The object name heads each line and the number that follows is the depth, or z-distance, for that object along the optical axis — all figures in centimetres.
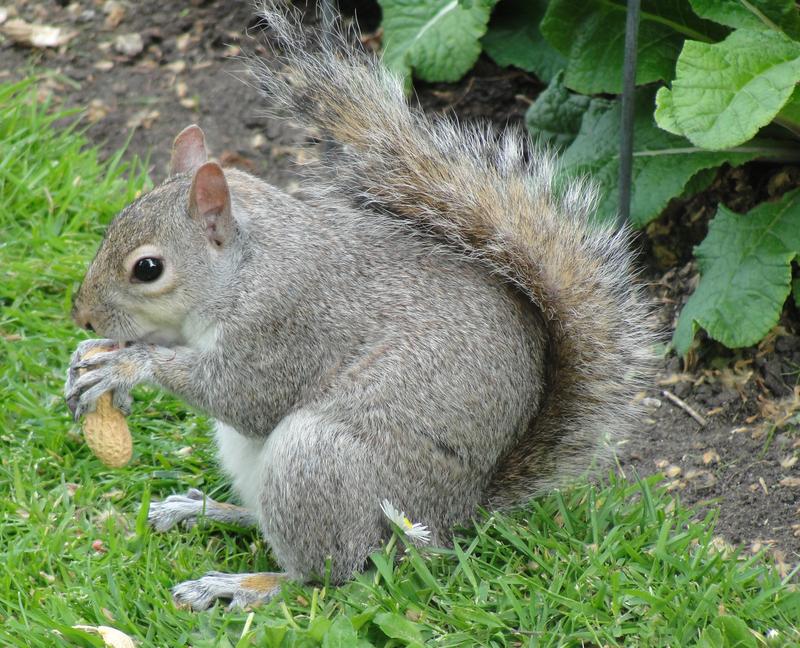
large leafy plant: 498
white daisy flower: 437
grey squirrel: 441
